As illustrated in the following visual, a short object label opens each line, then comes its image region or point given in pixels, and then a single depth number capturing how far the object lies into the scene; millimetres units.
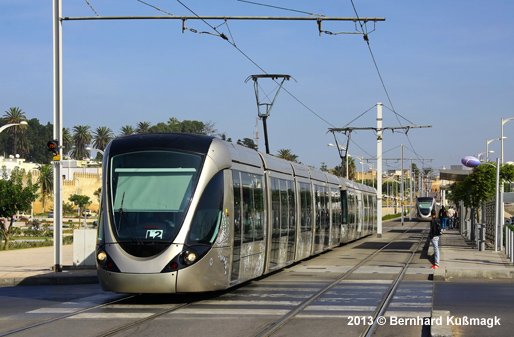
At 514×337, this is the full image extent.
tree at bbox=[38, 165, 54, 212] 106319
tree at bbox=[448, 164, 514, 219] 31297
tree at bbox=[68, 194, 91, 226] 75438
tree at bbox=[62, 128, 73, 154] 133875
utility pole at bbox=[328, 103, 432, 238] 40438
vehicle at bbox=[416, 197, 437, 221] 81500
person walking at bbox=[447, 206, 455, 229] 61953
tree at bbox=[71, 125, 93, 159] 138875
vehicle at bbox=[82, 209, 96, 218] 107244
